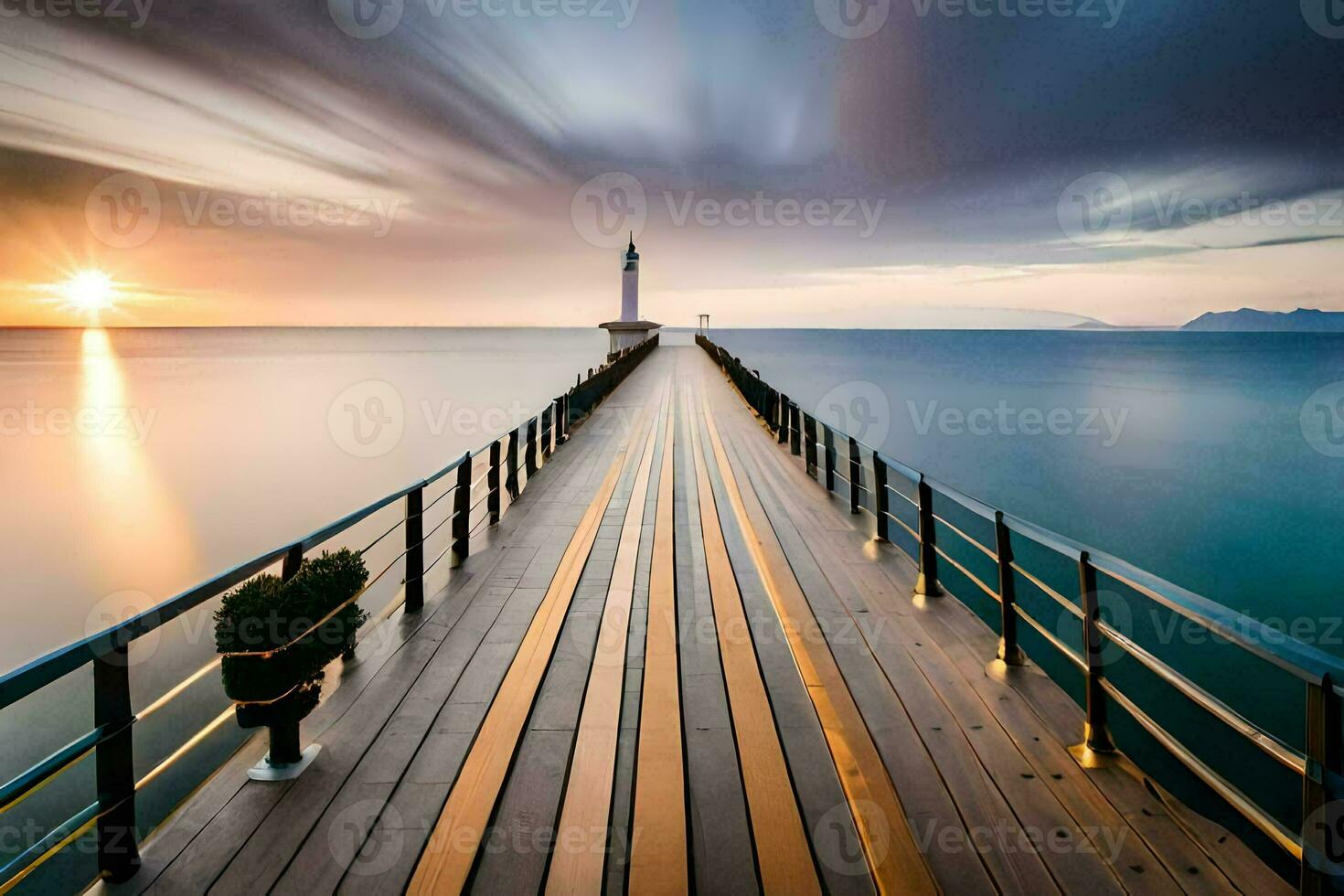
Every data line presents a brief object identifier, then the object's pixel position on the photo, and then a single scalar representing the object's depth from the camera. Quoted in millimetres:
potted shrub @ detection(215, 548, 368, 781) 2932
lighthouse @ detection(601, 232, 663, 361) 74312
